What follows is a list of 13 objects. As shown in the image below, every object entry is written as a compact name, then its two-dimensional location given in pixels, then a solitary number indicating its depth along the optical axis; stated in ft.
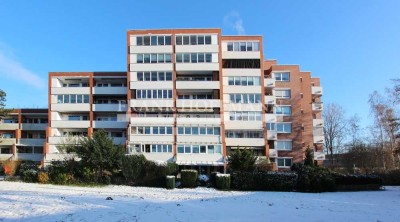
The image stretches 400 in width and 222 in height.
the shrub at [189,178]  98.78
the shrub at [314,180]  88.38
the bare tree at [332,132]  202.18
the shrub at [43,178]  100.32
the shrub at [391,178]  114.32
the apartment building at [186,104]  156.76
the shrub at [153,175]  101.40
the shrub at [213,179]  98.29
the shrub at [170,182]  94.94
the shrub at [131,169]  102.89
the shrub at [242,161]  115.65
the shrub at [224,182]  93.56
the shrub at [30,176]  103.71
